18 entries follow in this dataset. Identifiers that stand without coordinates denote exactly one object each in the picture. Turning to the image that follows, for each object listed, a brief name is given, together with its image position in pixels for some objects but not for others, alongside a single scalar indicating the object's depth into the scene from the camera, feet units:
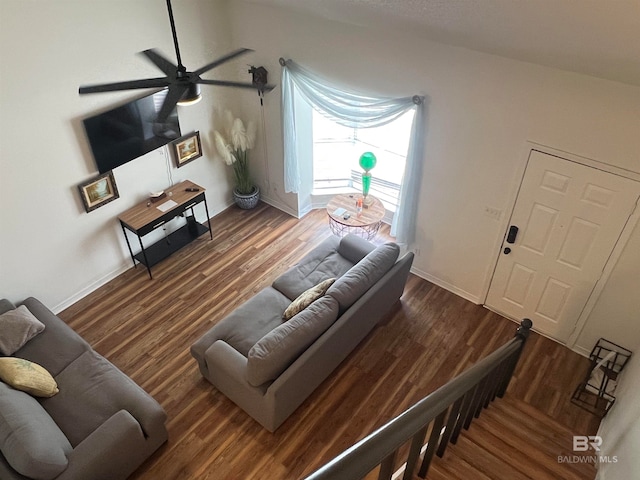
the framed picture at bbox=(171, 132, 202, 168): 17.98
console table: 16.85
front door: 12.50
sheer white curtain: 15.05
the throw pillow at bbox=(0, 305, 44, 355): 13.14
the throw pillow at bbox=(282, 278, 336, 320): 13.52
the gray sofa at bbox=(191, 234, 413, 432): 11.73
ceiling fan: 8.81
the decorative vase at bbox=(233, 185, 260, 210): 20.97
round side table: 17.20
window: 18.35
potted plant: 19.16
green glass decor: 17.01
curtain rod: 14.30
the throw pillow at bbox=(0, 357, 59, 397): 11.68
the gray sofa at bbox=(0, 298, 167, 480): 10.12
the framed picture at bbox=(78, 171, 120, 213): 15.47
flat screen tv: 14.97
